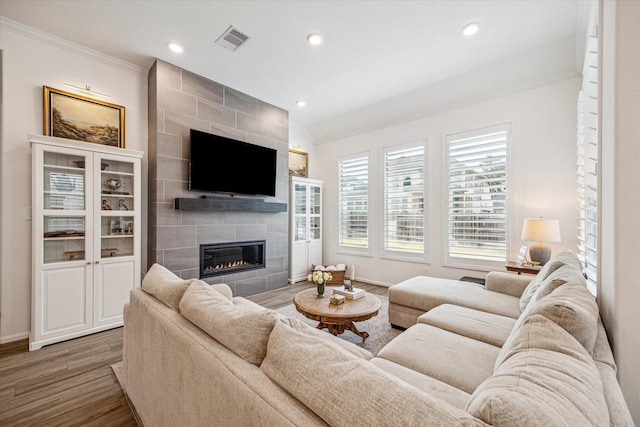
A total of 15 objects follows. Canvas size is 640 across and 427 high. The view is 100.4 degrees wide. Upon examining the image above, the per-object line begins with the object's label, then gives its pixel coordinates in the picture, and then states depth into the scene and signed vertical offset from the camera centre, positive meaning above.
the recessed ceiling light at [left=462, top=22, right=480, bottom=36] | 2.63 +1.87
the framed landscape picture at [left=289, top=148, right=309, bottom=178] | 5.36 +1.04
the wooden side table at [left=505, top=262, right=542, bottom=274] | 2.98 -0.62
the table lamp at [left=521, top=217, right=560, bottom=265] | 2.95 -0.23
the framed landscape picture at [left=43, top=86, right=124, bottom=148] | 2.84 +1.07
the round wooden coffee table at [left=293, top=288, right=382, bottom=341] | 2.27 -0.85
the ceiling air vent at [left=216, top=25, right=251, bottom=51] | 2.81 +1.91
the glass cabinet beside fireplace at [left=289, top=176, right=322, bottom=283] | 5.00 -0.26
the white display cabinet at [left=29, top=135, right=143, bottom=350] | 2.57 -0.25
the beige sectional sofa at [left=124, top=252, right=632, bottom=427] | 0.63 -0.50
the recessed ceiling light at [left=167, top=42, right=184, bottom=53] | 3.02 +1.91
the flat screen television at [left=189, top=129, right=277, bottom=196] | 3.62 +0.70
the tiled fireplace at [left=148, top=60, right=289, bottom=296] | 3.34 +0.65
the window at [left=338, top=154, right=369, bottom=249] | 5.09 +0.22
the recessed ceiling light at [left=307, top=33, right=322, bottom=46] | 2.83 +1.89
